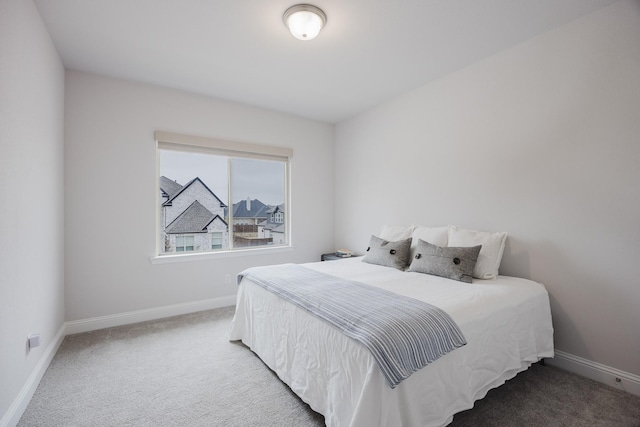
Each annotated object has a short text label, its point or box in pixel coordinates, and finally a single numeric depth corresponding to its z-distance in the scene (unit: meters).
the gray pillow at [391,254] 2.80
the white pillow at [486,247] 2.35
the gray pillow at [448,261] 2.31
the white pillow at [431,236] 2.74
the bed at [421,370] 1.32
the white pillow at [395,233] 3.11
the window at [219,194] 3.38
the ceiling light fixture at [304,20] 1.98
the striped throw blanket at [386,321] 1.29
